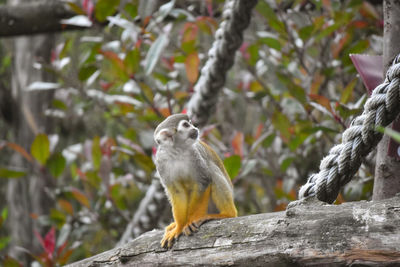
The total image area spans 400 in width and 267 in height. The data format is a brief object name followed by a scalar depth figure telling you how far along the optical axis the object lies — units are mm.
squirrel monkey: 3201
